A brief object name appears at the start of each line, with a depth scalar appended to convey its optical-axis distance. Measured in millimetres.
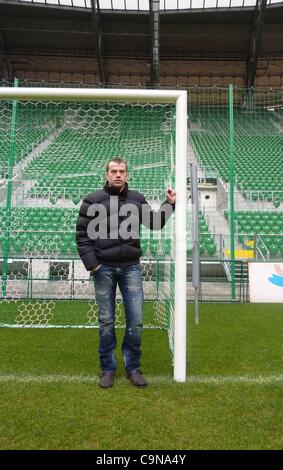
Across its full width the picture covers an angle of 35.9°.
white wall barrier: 7531
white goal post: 3506
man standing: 3318
